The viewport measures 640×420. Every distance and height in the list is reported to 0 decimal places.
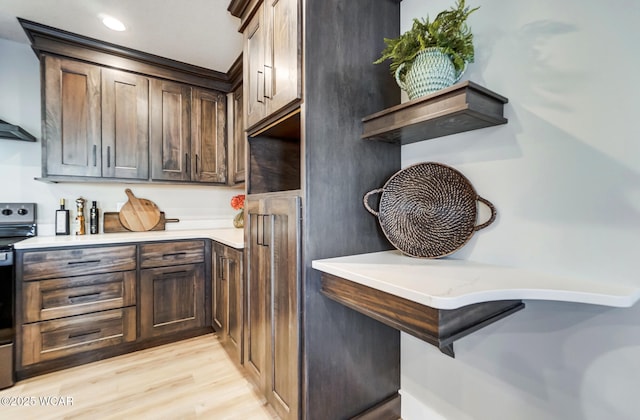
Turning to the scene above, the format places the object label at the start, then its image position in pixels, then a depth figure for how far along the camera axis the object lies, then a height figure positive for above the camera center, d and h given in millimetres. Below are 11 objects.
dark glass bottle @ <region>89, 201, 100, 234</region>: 2355 -63
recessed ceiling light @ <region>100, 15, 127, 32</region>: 1847 +1316
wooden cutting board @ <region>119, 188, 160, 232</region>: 2512 -22
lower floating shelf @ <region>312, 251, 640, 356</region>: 728 -231
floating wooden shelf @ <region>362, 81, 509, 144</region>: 929 +363
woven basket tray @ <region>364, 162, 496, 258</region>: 1173 +1
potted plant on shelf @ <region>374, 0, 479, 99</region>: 1042 +617
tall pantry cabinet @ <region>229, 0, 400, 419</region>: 1187 +17
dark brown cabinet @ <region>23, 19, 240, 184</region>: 2041 +830
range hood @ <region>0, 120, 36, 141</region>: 1828 +573
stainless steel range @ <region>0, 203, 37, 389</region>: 1664 -617
